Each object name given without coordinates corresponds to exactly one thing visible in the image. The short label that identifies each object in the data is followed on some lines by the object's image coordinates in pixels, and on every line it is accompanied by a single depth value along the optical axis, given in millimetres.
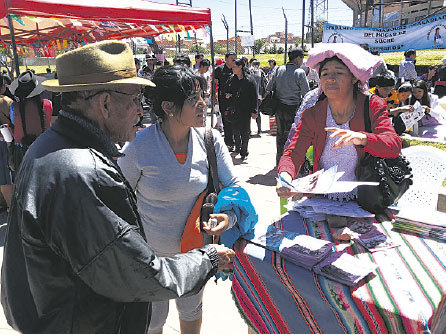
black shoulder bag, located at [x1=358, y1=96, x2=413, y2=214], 1982
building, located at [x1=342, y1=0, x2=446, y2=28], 28266
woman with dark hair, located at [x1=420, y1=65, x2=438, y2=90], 9961
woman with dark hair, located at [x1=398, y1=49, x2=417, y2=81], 10010
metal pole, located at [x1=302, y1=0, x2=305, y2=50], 14775
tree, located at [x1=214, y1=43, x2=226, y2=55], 46603
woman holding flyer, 1956
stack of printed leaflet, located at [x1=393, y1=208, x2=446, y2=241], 1944
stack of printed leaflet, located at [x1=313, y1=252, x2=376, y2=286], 1560
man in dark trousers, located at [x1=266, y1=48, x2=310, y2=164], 6215
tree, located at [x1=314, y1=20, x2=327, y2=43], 46906
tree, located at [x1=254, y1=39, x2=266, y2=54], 58812
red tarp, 4688
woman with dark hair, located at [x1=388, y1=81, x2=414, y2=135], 4969
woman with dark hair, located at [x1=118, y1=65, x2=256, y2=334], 1959
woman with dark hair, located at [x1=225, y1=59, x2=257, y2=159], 7094
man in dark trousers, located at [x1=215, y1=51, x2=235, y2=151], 7695
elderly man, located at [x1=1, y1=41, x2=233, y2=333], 999
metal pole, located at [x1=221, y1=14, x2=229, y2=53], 19709
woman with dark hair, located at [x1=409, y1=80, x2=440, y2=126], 6486
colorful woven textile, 1434
